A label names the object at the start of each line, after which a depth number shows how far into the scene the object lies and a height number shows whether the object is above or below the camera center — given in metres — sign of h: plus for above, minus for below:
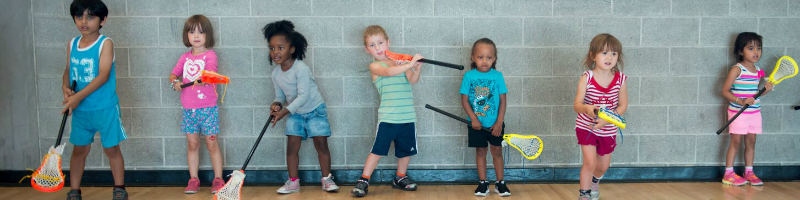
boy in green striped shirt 3.85 -0.15
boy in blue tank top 3.57 +0.00
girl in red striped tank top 3.55 -0.10
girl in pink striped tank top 4.11 -0.10
